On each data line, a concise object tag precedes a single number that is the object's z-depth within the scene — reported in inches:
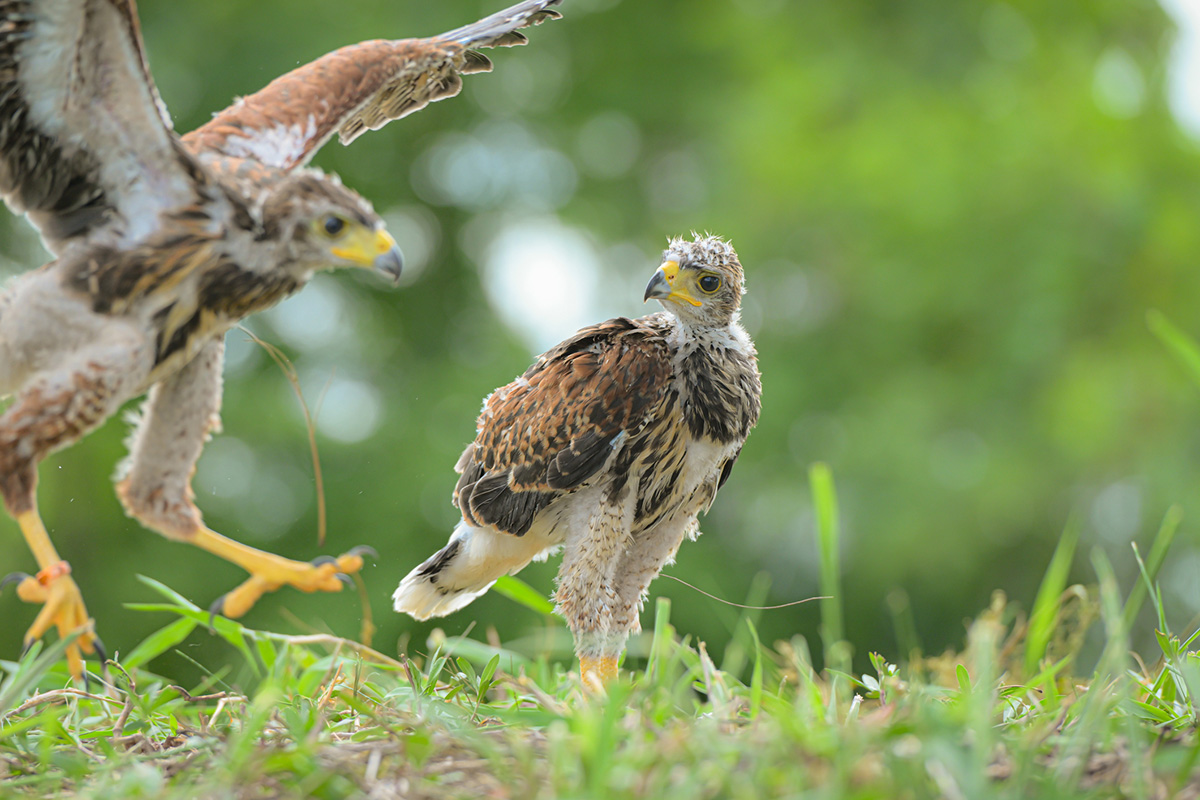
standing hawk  234.1
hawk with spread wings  160.2
